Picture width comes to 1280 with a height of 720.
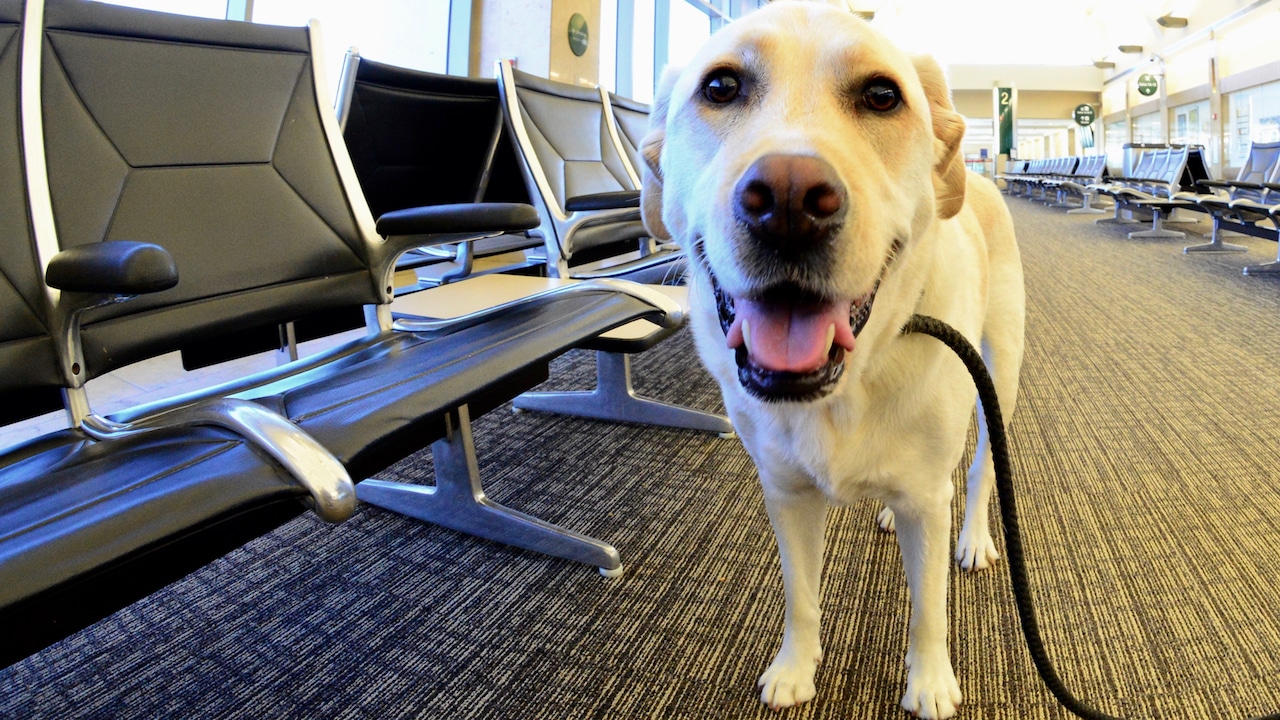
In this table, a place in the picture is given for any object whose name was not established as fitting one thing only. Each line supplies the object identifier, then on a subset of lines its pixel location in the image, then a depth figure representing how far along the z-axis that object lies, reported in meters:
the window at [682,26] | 10.83
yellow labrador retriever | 0.83
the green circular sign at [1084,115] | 26.84
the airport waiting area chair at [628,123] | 4.00
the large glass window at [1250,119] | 15.51
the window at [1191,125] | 18.94
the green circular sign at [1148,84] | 22.22
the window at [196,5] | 2.74
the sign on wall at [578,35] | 7.65
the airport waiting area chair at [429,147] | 2.44
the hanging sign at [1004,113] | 27.70
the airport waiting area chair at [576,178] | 2.83
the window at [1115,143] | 25.61
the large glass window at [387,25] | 4.21
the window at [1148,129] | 22.22
